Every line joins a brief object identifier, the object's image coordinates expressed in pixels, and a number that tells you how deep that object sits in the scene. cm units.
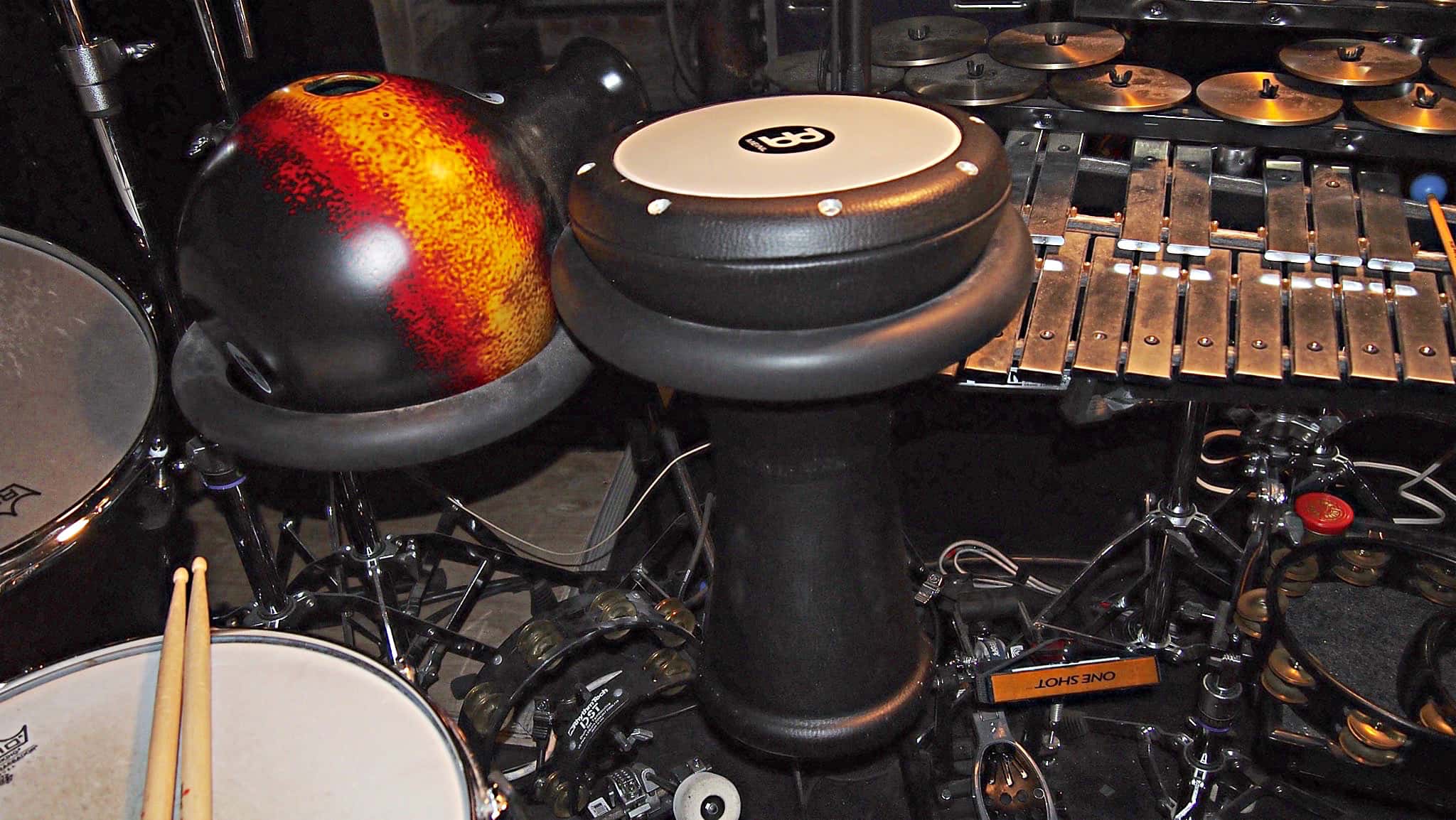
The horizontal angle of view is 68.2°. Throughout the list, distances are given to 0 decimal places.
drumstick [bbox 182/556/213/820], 93
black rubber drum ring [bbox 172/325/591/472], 109
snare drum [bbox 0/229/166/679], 158
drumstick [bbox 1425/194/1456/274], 156
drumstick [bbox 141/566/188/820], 91
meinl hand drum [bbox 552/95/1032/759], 94
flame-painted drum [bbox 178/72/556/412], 103
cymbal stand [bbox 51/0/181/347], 151
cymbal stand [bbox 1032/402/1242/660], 172
